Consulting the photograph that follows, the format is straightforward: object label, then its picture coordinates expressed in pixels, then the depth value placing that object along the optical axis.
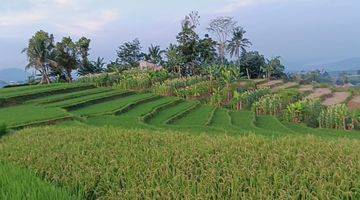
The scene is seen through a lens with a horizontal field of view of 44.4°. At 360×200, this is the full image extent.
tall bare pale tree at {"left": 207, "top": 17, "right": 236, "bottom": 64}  43.75
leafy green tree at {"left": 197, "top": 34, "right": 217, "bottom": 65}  39.75
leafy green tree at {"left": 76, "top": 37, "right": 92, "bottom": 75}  37.69
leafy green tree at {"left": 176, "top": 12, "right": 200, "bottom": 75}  38.50
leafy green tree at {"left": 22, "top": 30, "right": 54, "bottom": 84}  34.28
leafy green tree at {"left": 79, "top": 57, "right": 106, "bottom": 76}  40.53
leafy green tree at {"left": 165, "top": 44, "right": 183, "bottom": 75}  37.47
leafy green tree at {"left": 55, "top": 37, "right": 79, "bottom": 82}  36.59
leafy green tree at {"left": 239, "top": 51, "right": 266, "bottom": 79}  42.69
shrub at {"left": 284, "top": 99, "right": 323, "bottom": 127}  20.34
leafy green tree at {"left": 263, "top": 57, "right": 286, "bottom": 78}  41.00
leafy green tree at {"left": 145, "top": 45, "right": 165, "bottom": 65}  46.38
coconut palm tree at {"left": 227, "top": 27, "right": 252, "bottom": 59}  45.75
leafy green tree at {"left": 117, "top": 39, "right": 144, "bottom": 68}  48.28
